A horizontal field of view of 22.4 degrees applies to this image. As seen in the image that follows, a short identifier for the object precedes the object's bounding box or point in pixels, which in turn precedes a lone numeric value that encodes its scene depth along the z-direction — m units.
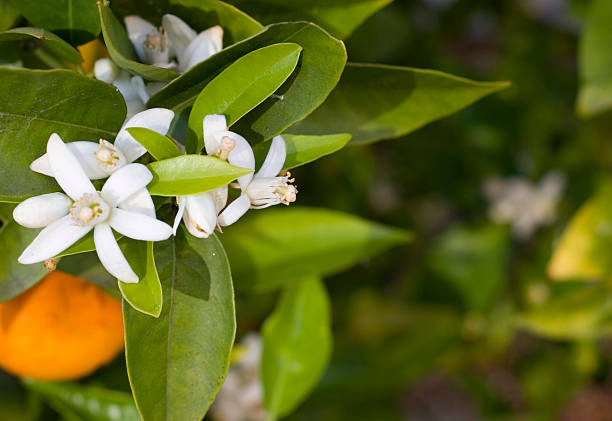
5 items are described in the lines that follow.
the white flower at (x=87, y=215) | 0.40
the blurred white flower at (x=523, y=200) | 1.30
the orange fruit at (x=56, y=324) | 0.46
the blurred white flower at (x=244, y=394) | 0.68
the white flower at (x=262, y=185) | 0.41
